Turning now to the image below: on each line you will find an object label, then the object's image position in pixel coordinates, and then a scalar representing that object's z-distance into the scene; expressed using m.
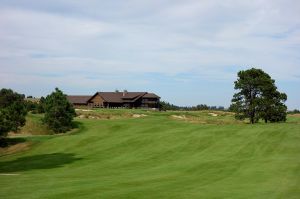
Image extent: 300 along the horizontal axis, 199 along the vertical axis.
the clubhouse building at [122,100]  134.12
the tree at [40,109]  92.81
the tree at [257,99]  69.06
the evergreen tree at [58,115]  67.12
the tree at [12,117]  52.84
